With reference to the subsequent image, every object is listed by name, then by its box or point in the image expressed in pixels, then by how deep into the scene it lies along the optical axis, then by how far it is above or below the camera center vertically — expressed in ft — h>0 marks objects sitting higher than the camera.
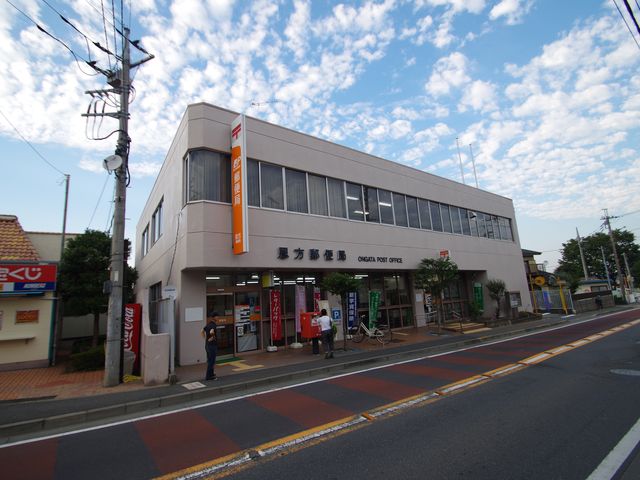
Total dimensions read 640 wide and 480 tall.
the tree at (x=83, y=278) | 48.67 +5.96
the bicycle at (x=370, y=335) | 47.39 -4.98
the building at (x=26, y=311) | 37.76 +1.38
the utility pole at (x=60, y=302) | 40.47 +2.74
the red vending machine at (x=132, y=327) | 34.19 -1.07
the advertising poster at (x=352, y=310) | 51.39 -1.26
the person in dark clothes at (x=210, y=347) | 29.48 -3.10
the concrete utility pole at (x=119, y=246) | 29.45 +6.54
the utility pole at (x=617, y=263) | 127.85 +7.71
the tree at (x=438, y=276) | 56.44 +3.23
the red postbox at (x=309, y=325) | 41.24 -2.52
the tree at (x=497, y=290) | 71.05 +0.26
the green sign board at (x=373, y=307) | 52.90 -1.19
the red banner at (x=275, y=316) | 44.01 -1.21
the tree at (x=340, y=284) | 41.39 +2.19
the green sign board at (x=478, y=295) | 72.28 -0.50
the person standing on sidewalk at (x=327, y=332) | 37.47 -3.17
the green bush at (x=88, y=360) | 36.96 -4.44
